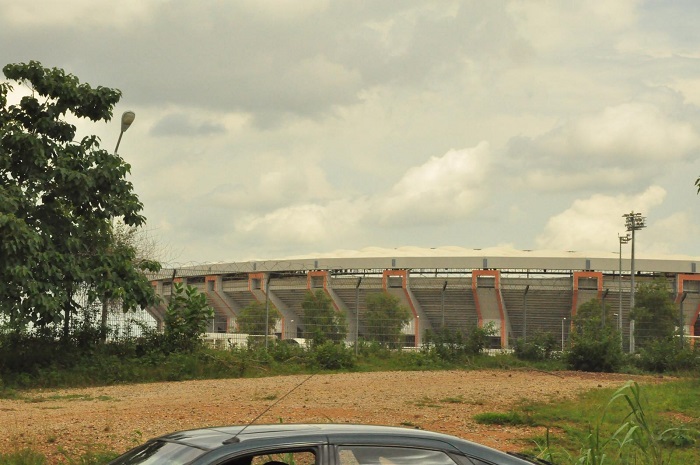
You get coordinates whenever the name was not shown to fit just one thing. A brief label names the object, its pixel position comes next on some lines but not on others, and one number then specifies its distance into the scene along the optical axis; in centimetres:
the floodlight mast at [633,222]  5720
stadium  6675
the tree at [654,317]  2700
